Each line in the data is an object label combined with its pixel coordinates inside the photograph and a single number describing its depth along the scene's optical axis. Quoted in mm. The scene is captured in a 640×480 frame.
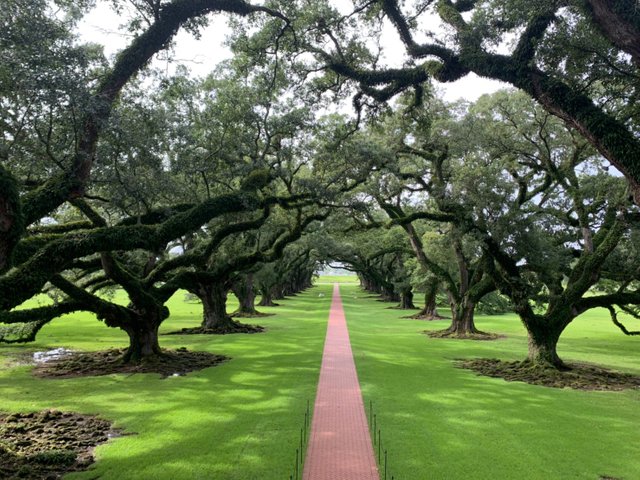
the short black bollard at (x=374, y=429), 7989
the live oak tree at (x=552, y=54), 6234
